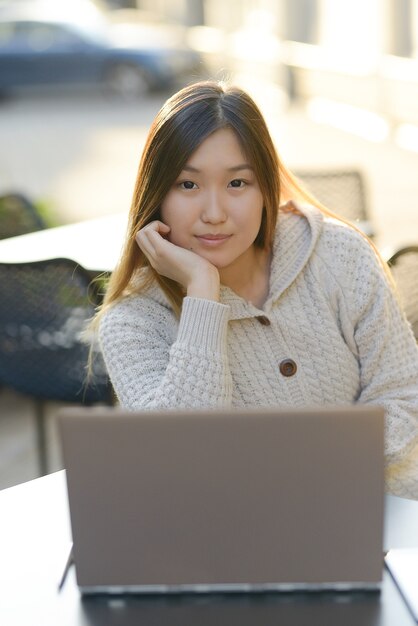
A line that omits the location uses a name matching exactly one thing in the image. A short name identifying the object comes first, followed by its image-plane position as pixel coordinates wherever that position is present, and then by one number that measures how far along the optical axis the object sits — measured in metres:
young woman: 2.38
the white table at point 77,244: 4.39
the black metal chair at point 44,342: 4.13
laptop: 1.63
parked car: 19.50
